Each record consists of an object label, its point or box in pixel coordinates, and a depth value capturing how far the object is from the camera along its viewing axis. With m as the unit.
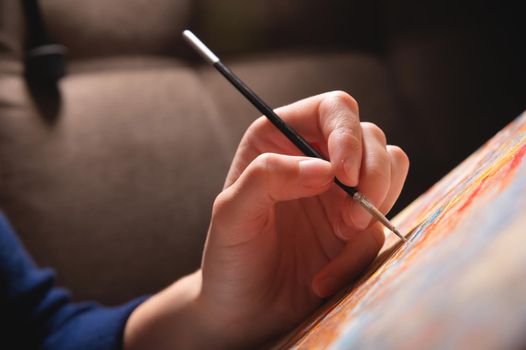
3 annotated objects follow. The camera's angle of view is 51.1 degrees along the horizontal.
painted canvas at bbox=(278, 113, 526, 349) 0.18
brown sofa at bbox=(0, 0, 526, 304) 0.87
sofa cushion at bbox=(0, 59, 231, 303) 0.86
